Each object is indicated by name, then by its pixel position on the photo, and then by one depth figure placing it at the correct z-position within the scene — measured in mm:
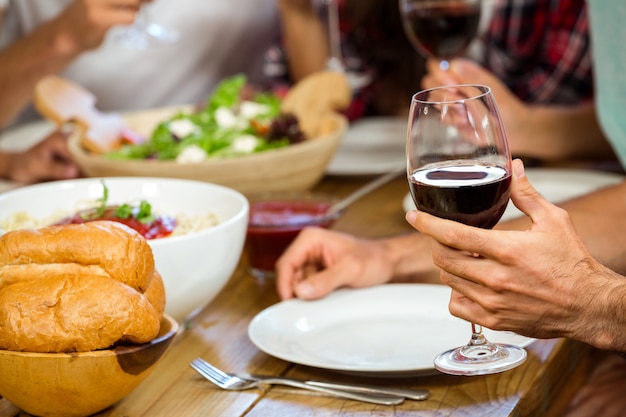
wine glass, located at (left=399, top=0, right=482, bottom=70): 1725
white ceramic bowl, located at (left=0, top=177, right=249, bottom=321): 1235
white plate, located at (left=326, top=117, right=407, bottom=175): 1816
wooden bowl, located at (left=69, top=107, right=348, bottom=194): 1581
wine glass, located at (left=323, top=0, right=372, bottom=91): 2149
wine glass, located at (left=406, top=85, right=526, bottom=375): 1057
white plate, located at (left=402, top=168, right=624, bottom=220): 1690
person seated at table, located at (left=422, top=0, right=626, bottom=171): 2955
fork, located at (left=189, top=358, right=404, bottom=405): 1130
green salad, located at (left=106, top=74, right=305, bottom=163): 1650
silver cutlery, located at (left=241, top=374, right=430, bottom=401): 1133
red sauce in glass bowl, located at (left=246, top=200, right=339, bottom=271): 1439
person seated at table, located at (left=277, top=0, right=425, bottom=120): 3062
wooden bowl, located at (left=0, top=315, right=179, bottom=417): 1054
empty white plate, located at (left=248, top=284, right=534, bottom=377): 1184
